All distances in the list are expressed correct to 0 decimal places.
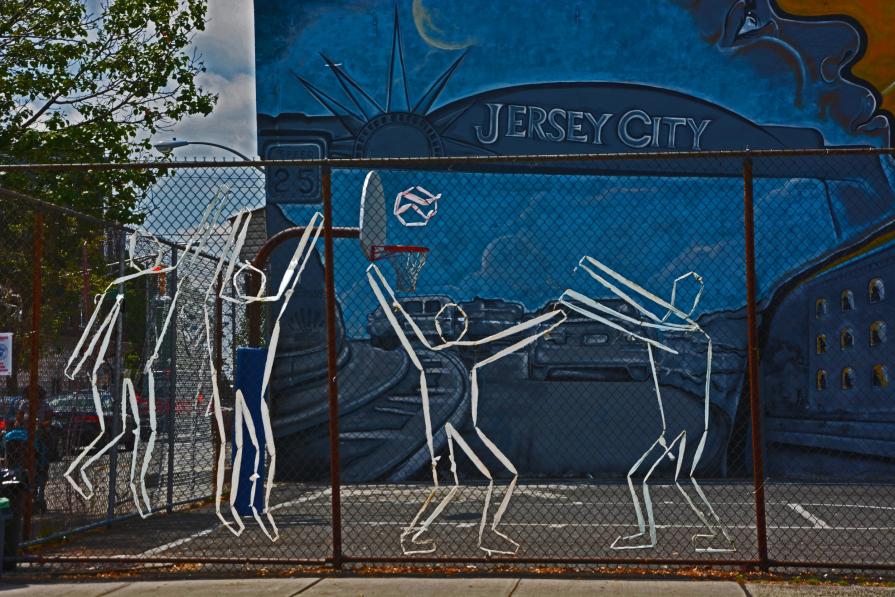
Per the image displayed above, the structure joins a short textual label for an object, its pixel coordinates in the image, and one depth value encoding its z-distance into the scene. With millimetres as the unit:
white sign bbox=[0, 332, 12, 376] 8648
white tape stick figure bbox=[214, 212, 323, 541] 8398
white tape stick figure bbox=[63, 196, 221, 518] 9305
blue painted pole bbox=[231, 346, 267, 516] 8727
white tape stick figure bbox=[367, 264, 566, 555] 8078
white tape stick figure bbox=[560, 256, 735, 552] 7934
